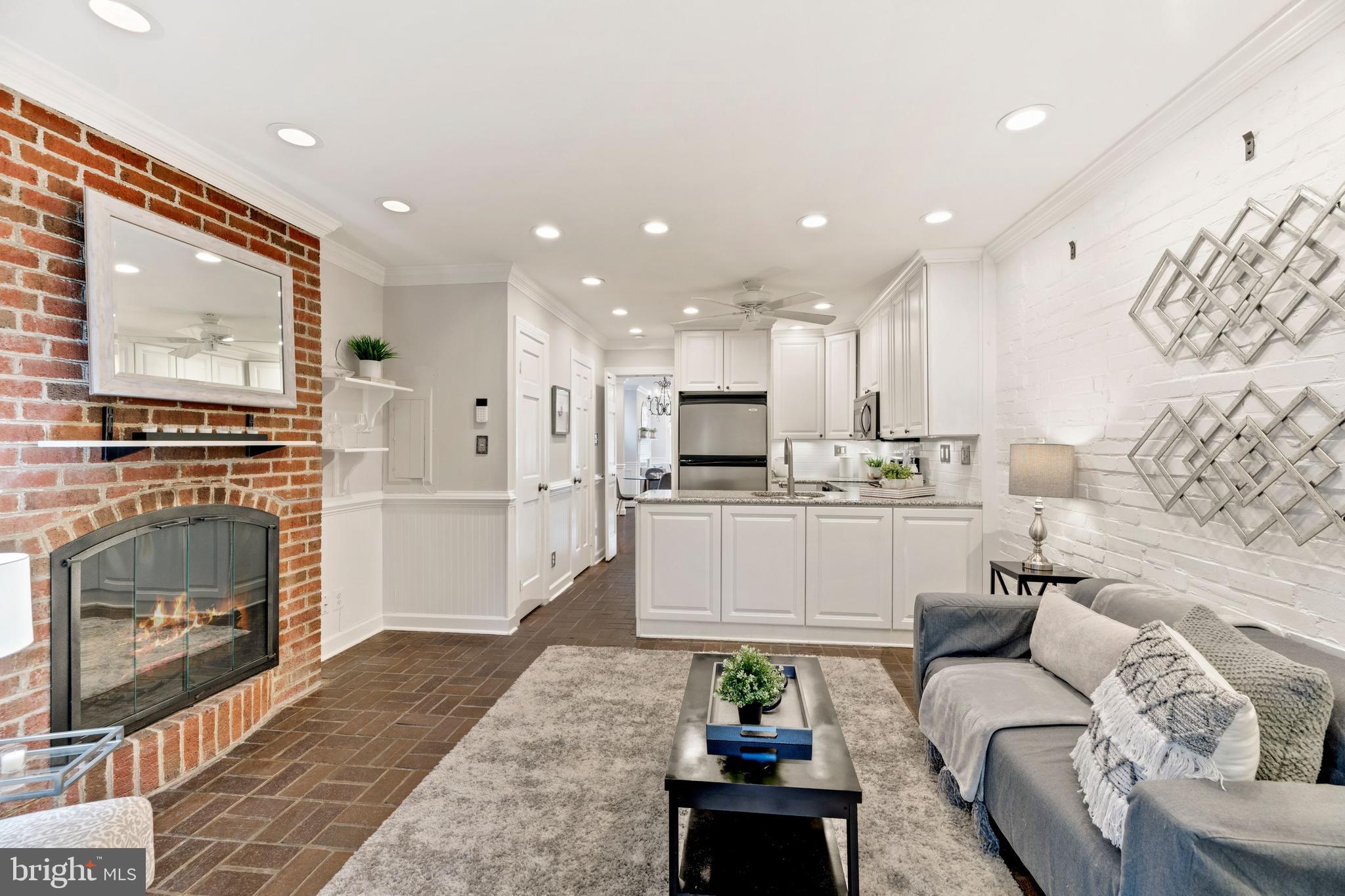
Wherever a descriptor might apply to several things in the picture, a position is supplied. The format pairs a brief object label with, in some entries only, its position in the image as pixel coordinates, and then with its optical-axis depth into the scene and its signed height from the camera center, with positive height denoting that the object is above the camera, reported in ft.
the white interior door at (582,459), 19.06 -0.41
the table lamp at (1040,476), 9.16 -0.46
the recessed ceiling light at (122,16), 5.45 +4.03
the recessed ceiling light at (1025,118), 7.25 +4.07
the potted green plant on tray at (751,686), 5.84 -2.37
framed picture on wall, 16.89 +1.03
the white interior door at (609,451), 23.12 -0.18
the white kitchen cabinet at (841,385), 19.99 +2.07
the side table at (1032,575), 9.11 -2.00
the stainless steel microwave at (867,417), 16.90 +0.85
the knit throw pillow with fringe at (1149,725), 4.08 -2.09
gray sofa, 3.36 -2.40
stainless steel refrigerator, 18.45 +0.15
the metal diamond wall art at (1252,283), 5.46 +1.71
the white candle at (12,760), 4.99 -2.62
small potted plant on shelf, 12.18 +1.91
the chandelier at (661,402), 38.65 +2.86
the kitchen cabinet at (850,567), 12.64 -2.57
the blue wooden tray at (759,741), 5.36 -2.66
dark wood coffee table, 4.95 -3.02
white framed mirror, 6.81 +1.77
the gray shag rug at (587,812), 5.76 -4.16
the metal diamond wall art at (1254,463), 5.46 -0.18
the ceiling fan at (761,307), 13.60 +3.36
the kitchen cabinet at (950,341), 12.52 +2.21
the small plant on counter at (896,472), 15.38 -0.66
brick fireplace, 6.14 +0.42
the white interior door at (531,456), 14.39 -0.23
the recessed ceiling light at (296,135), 7.61 +4.06
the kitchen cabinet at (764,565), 12.88 -2.55
